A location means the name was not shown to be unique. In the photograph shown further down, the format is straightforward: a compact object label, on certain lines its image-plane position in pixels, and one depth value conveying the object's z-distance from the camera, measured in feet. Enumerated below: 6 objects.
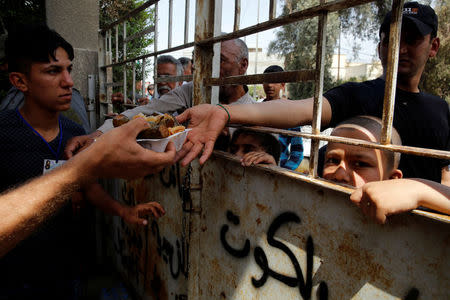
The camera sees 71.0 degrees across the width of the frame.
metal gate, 3.37
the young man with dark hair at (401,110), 5.24
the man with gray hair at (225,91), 8.26
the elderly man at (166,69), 10.99
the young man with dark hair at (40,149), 5.90
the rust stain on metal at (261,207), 5.09
